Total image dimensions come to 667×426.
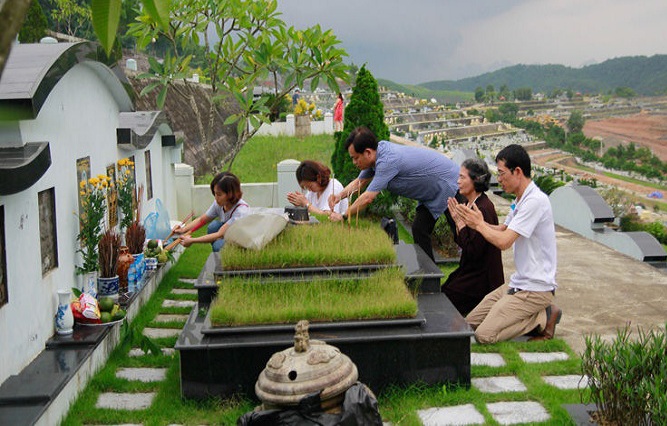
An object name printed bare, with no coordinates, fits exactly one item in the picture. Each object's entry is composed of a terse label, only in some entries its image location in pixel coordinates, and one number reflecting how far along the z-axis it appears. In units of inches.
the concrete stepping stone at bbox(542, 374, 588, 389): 200.4
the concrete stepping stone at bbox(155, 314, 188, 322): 276.9
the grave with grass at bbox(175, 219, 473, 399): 192.4
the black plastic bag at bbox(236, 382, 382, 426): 148.2
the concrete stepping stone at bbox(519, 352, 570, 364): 220.2
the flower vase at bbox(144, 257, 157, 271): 318.0
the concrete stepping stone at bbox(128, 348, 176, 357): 235.5
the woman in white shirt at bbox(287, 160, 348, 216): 293.0
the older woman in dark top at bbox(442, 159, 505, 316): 248.2
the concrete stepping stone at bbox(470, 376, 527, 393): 199.0
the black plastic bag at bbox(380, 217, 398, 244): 281.3
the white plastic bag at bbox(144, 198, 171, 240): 351.3
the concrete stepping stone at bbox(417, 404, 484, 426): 178.4
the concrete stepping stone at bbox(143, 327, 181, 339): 256.7
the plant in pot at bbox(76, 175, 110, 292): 251.0
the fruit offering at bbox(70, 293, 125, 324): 231.0
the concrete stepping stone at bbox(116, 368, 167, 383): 213.9
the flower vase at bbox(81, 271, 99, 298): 248.8
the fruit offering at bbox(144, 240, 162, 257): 322.7
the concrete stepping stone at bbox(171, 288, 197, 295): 321.4
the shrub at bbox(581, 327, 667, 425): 146.7
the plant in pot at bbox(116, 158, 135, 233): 311.9
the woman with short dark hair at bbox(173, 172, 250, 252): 282.5
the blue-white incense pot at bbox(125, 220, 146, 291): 296.7
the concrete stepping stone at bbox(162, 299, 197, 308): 296.2
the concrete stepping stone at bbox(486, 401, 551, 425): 179.6
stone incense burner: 149.5
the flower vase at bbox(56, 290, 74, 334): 222.5
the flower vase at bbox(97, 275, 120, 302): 262.2
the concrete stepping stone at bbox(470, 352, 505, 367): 217.3
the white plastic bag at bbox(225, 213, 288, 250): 234.5
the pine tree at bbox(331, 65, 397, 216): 457.6
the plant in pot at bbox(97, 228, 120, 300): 262.7
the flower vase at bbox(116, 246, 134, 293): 278.5
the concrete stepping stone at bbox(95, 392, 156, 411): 193.6
